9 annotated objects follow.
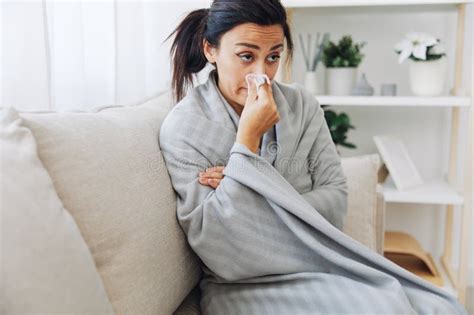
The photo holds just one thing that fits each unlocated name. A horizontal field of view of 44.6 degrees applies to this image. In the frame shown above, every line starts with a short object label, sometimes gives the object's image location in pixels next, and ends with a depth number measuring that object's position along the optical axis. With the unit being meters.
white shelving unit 1.99
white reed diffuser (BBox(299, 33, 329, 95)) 2.21
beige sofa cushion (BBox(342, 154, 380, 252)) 1.47
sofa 0.75
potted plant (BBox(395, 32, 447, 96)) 2.06
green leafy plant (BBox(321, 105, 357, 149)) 2.17
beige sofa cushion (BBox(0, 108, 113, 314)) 0.73
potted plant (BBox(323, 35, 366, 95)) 2.17
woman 1.10
